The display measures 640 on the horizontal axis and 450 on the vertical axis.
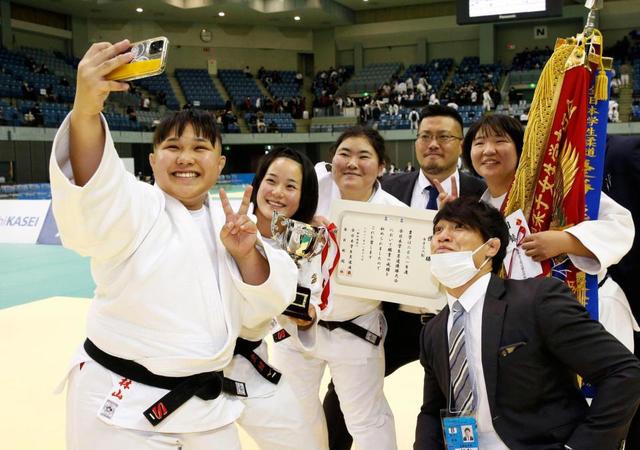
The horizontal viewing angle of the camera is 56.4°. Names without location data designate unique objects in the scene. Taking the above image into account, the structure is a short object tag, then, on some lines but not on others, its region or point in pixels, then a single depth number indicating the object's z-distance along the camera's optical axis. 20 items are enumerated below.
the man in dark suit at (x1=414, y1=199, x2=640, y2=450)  1.58
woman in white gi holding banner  2.00
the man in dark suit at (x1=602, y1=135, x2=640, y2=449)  2.29
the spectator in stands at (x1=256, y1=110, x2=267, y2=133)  24.10
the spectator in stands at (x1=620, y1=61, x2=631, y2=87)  20.53
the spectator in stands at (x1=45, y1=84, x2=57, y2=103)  20.23
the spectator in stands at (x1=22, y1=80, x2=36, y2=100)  19.56
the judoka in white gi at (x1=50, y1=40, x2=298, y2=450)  1.47
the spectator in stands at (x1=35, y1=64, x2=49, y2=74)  21.72
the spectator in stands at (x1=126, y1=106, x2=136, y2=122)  21.37
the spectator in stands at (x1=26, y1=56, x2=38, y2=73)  21.52
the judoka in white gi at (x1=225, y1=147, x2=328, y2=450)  1.94
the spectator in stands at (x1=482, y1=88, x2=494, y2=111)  21.25
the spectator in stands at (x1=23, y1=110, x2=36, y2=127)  17.74
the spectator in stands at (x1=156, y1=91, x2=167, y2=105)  24.58
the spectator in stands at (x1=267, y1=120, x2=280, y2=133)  24.25
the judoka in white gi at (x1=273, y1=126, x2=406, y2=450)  2.46
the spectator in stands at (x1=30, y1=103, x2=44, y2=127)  18.05
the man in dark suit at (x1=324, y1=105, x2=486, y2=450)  2.71
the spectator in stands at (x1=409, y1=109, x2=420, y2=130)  21.08
